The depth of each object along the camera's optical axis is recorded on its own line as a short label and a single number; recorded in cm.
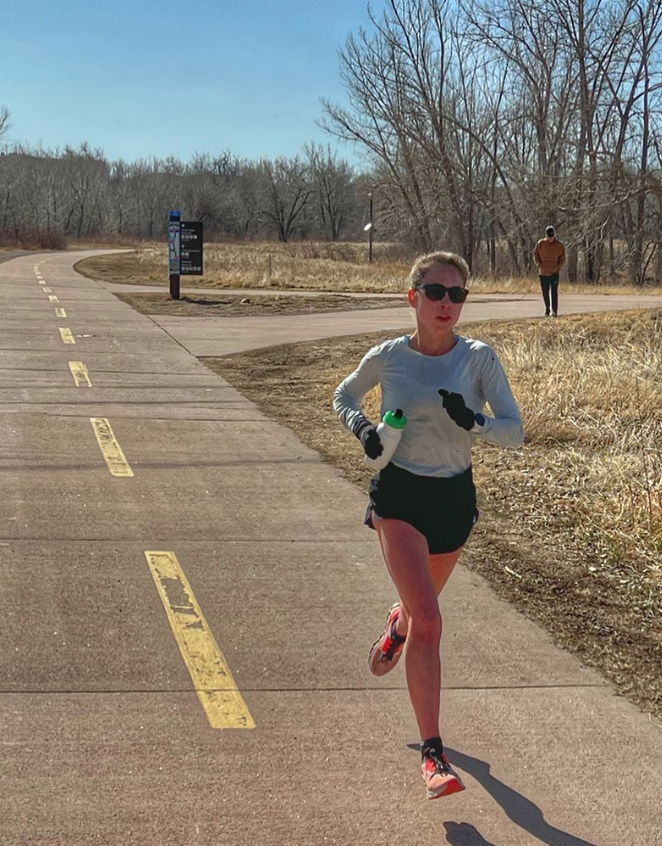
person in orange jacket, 2055
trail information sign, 2589
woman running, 347
